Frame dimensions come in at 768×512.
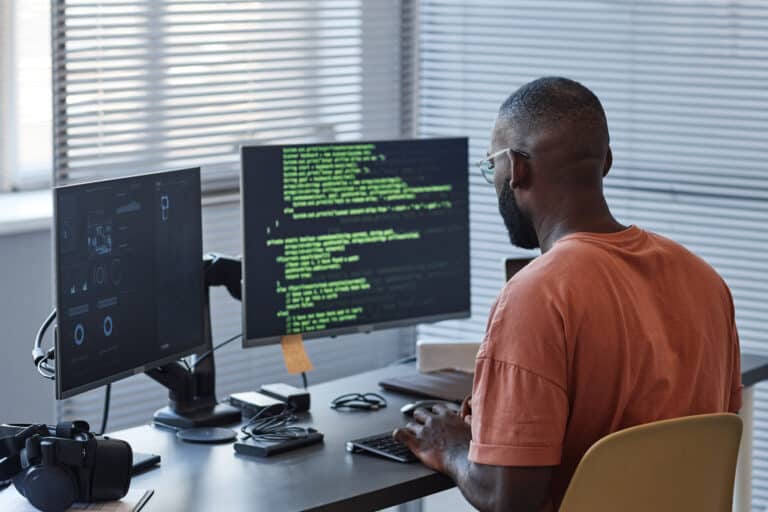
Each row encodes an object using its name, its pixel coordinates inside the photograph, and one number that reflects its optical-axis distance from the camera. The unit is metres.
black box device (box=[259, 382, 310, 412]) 2.56
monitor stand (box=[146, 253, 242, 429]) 2.46
